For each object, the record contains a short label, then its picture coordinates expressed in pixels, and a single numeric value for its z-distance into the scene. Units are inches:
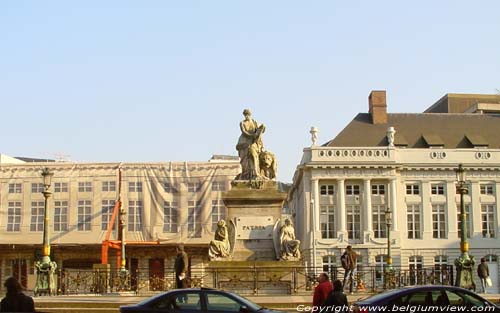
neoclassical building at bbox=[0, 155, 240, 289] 2984.7
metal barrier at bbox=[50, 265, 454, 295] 1063.0
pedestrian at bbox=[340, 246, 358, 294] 1095.0
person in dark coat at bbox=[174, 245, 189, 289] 958.4
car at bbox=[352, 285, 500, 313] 655.8
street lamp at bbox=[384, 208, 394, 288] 1172.9
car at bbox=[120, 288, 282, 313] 679.1
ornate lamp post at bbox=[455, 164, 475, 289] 1196.5
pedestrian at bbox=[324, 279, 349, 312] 633.0
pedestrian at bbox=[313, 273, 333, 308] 695.7
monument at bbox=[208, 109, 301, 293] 1064.8
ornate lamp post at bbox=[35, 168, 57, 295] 1168.8
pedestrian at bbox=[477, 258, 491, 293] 1379.2
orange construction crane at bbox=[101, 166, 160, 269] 2797.7
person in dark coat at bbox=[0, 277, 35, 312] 530.0
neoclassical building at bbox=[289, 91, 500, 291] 3090.6
